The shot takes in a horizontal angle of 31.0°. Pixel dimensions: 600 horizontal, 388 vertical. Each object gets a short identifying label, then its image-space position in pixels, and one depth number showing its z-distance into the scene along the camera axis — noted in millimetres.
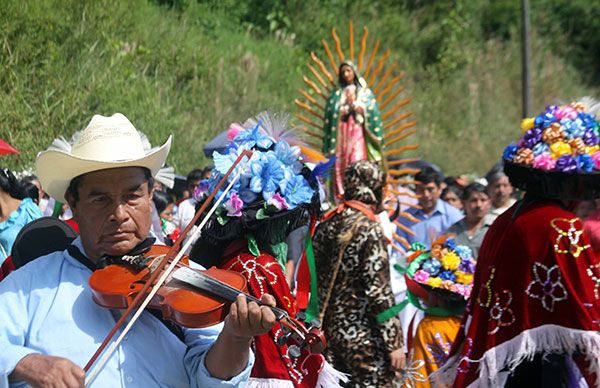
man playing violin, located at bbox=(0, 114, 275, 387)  3137
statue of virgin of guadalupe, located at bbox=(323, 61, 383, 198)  11312
